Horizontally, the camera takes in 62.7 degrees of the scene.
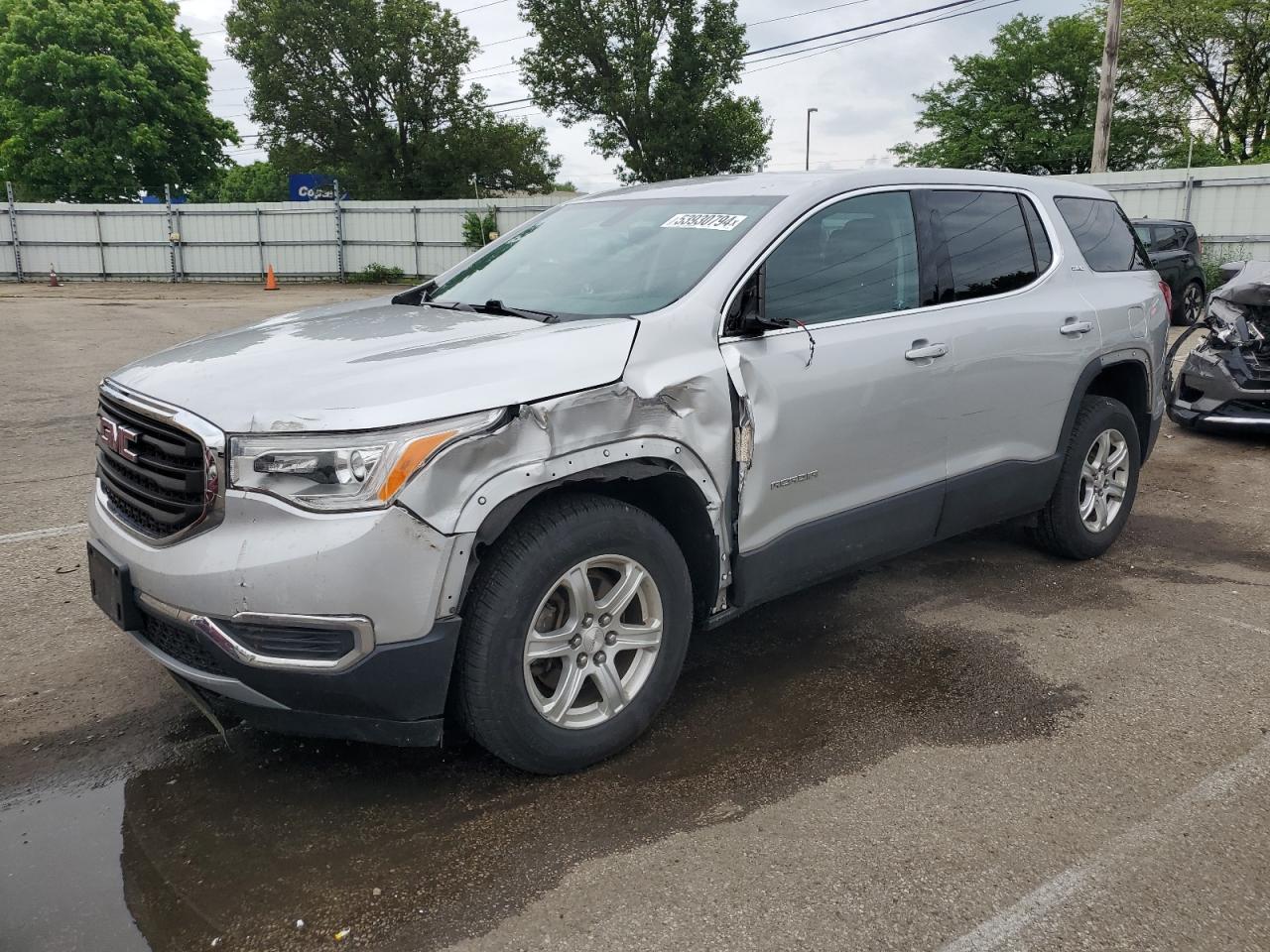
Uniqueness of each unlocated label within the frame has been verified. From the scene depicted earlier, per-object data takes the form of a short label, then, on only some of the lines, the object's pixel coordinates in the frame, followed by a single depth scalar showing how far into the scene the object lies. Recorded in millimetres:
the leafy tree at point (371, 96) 39188
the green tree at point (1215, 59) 38875
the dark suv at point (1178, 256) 16141
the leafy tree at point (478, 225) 27750
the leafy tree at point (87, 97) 39875
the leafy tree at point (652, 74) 36281
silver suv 2666
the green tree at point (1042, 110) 43562
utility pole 21938
